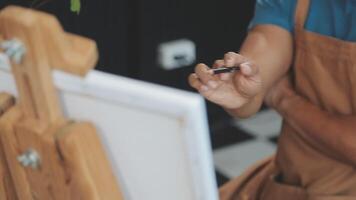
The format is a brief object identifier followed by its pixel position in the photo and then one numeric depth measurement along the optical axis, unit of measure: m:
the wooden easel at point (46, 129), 1.36
